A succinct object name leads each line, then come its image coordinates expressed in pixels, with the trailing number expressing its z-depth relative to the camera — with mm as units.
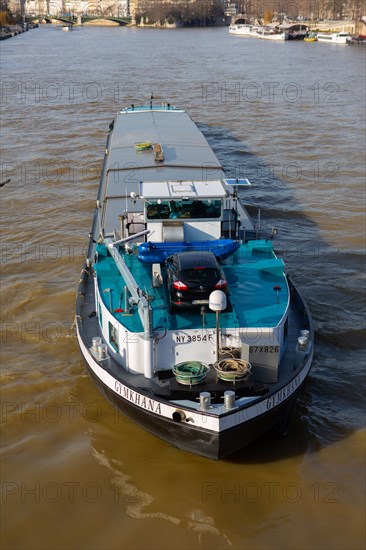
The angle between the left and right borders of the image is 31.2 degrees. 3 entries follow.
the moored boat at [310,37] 105738
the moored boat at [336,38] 100000
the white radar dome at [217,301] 10883
